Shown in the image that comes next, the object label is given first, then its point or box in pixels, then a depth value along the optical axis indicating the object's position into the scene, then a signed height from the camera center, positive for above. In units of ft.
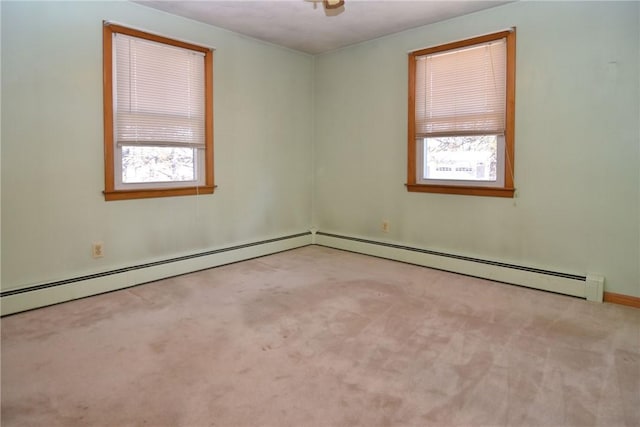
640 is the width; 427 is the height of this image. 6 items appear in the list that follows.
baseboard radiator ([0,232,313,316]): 9.78 -2.19
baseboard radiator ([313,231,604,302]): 10.71 -2.15
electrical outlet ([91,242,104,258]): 11.09 -1.40
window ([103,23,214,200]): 11.22 +2.43
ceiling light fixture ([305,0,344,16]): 8.32 +3.98
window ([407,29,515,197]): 11.98 +2.48
